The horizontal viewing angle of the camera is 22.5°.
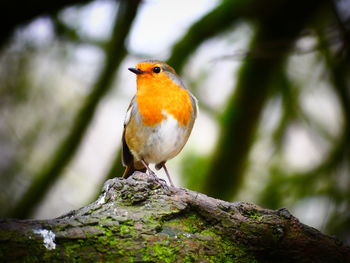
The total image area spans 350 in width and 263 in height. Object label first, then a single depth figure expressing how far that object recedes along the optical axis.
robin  6.72
